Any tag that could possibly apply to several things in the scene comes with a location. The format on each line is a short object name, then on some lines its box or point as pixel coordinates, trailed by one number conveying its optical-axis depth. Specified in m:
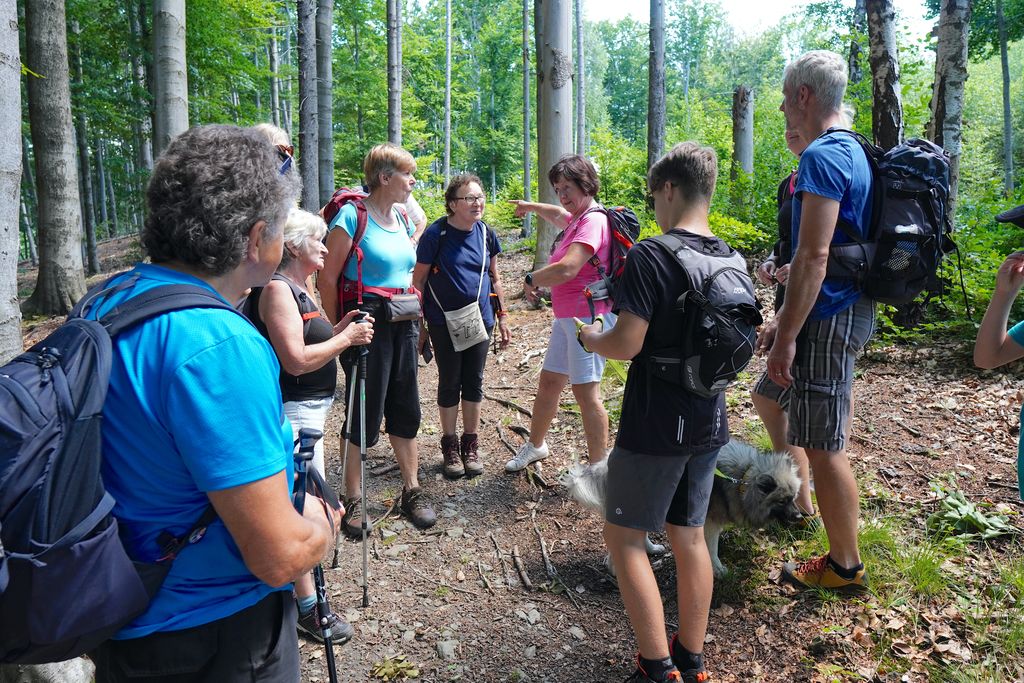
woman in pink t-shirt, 4.18
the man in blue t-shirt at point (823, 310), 2.90
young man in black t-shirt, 2.61
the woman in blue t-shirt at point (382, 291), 4.21
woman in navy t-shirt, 4.93
